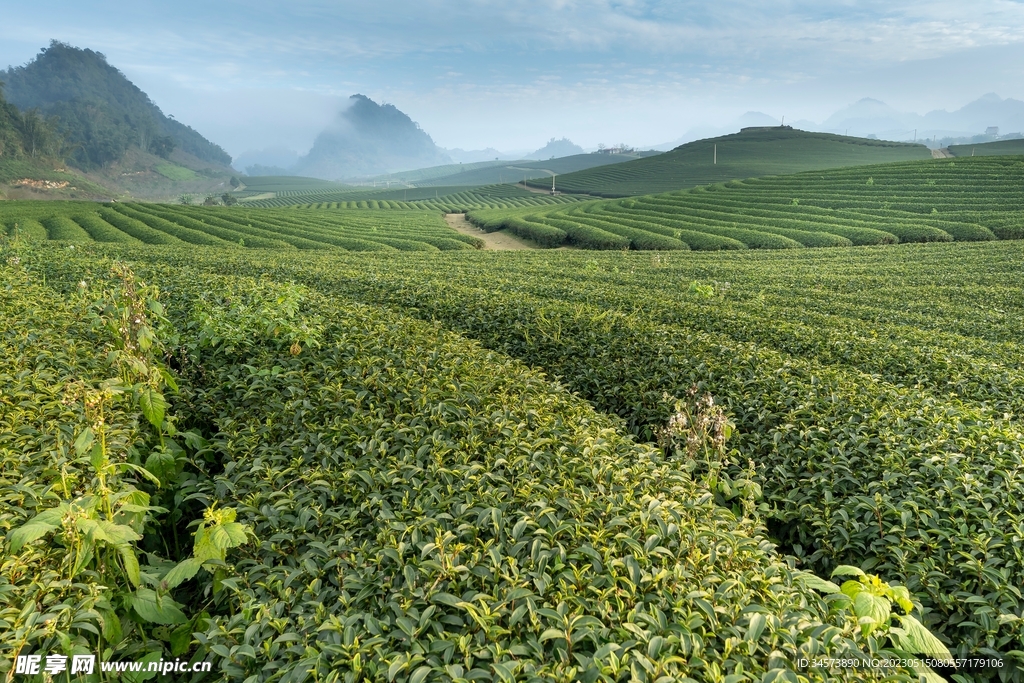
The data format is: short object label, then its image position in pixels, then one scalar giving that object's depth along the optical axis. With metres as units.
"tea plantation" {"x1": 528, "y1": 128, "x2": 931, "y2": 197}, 80.38
